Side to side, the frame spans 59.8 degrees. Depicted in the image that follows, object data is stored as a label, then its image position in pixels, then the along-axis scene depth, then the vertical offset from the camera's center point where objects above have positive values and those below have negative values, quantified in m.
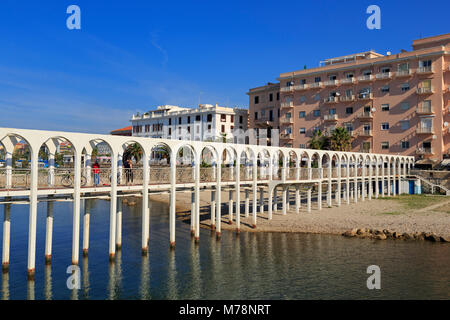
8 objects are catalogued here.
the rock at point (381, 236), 30.08 -4.91
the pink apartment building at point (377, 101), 56.47 +11.72
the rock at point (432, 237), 29.09 -4.85
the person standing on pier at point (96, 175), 22.38 -0.11
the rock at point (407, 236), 29.88 -4.84
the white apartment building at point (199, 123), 80.06 +10.91
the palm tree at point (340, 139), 61.81 +5.34
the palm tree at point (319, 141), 64.28 +5.32
